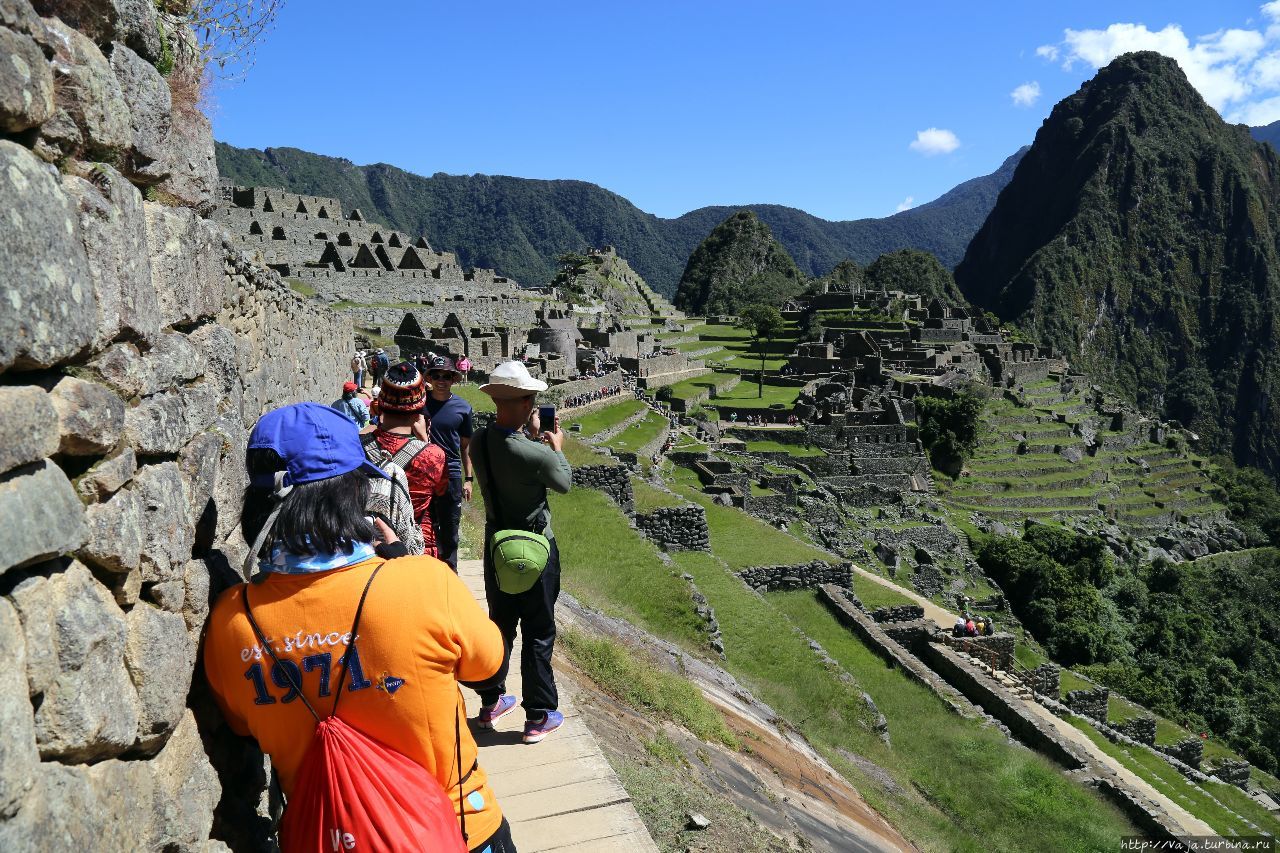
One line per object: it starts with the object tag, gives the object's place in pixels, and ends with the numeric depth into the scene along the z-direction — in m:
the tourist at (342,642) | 2.18
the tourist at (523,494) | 4.03
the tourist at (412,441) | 3.96
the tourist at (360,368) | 9.70
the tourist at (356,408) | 5.80
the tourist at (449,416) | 5.21
